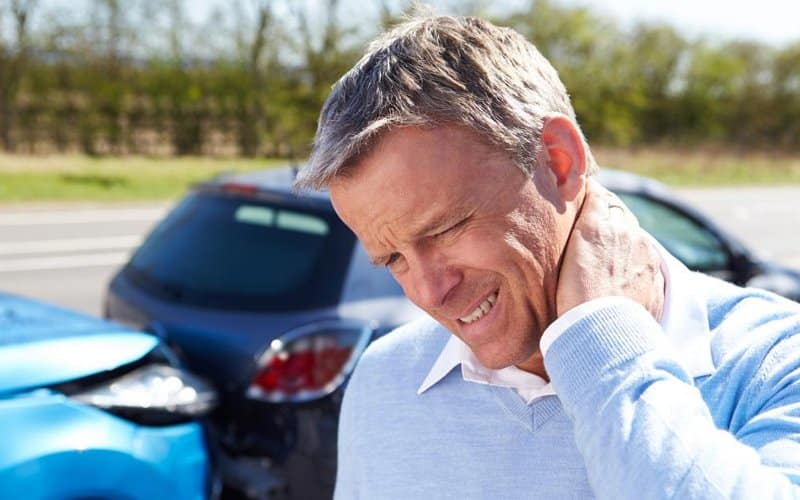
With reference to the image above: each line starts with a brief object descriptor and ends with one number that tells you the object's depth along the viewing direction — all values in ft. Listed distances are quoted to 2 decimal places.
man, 4.11
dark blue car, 8.47
